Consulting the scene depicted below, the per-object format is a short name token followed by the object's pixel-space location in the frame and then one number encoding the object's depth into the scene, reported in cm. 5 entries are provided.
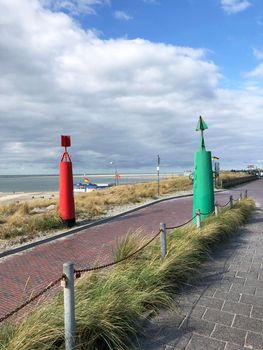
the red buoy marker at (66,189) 1197
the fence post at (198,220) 865
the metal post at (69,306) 345
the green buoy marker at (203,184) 1085
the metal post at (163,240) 623
